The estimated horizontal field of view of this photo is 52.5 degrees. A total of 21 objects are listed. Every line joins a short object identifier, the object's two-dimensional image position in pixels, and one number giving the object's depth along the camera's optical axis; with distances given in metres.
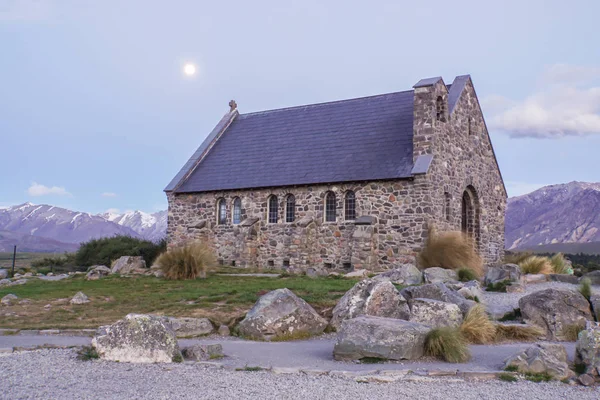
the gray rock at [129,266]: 27.78
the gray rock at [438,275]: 19.13
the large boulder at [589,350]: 8.92
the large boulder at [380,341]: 10.02
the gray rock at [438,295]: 13.76
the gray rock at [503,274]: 19.28
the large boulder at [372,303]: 13.20
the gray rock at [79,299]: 17.91
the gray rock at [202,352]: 10.09
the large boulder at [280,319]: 12.91
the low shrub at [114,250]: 33.15
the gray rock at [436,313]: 12.38
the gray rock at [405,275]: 19.23
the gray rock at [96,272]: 25.56
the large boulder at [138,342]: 9.69
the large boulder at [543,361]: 8.99
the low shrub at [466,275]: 20.12
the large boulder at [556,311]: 12.66
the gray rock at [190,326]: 13.00
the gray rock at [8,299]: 17.89
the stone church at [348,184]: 26.50
